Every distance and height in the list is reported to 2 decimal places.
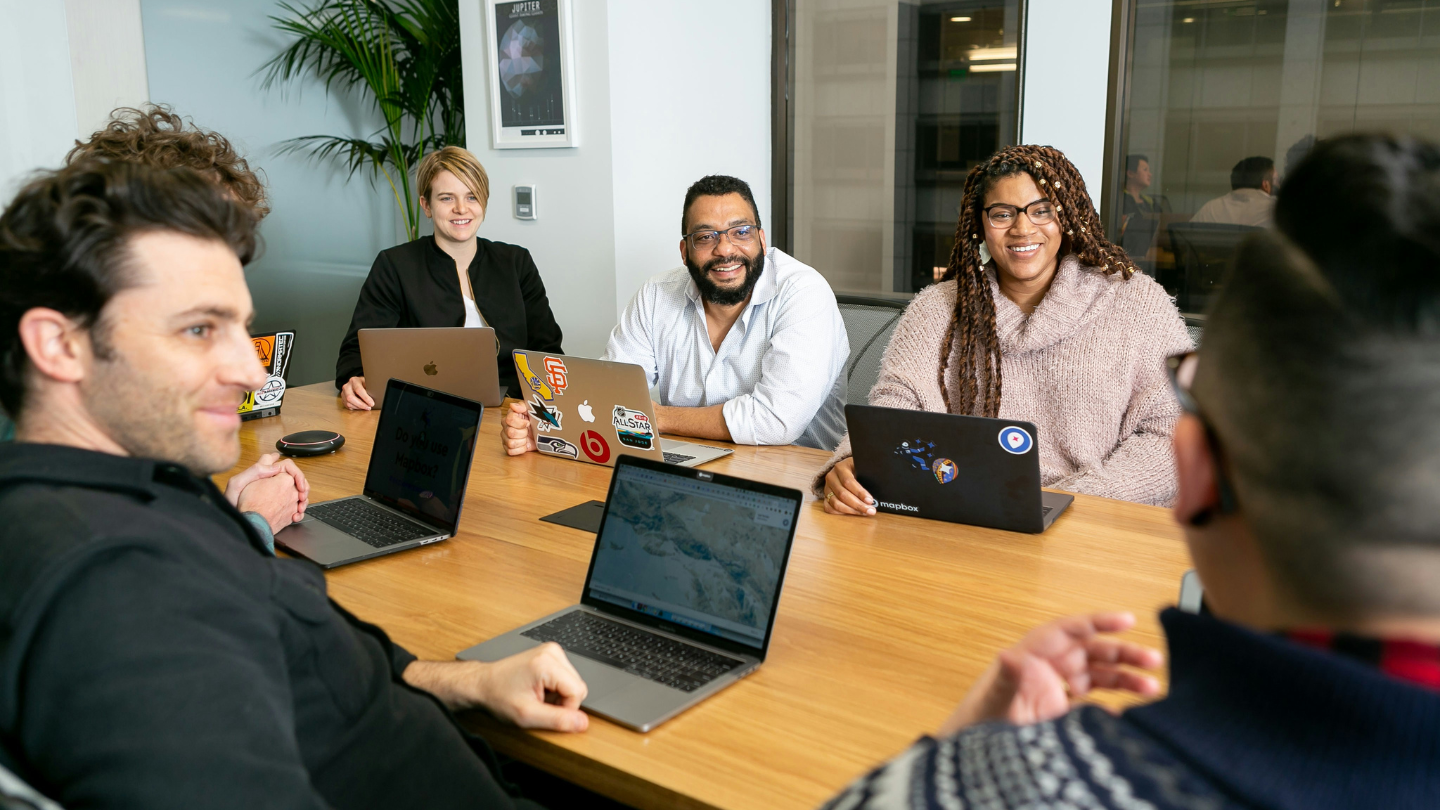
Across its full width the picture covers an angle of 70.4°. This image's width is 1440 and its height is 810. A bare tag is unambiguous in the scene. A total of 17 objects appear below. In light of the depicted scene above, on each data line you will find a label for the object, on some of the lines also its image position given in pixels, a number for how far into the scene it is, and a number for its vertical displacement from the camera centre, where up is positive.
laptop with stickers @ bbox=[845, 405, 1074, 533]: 1.63 -0.46
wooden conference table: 1.07 -0.58
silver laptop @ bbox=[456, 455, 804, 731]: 1.23 -0.51
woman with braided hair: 2.16 -0.32
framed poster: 3.69 +0.42
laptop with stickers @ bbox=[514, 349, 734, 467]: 2.07 -0.46
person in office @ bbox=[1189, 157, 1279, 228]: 3.17 -0.03
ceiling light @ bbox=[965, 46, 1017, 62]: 3.61 +0.47
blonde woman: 3.37 -0.28
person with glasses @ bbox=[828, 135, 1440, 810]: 0.47 -0.18
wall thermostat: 3.92 -0.04
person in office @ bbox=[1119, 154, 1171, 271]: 3.39 -0.09
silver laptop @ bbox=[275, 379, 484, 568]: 1.74 -0.53
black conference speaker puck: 2.35 -0.57
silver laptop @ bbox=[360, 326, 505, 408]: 2.59 -0.42
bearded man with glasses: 2.52 -0.38
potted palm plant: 4.21 +0.53
